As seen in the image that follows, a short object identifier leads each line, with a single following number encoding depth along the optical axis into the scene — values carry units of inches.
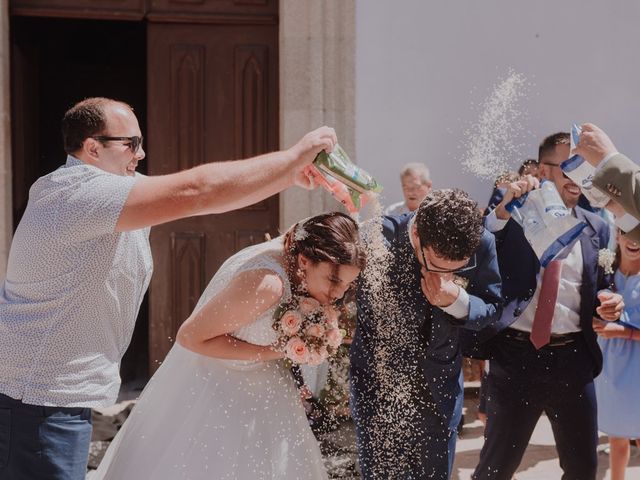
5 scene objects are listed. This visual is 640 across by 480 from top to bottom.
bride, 107.9
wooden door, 251.4
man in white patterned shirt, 86.6
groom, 121.3
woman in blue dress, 170.6
